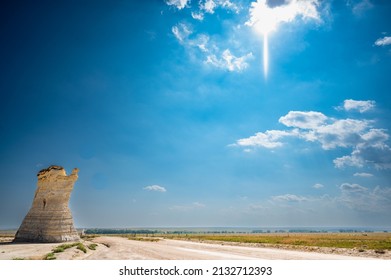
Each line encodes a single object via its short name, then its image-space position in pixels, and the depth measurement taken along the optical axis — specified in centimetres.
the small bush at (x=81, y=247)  2134
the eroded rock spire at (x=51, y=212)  2733
